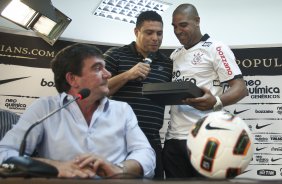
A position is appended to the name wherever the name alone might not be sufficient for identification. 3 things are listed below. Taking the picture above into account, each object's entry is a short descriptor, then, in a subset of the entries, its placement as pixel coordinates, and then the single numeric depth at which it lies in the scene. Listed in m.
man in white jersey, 2.09
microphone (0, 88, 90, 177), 0.98
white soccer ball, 1.09
